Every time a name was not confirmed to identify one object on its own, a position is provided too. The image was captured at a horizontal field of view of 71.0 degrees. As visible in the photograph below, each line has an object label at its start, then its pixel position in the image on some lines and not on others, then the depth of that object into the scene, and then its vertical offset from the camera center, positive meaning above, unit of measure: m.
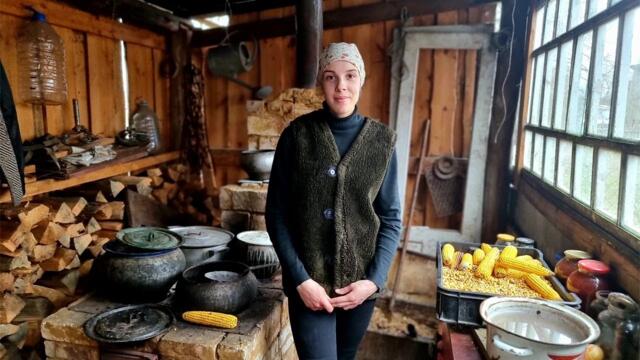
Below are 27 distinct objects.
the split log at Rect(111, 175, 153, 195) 3.66 -0.49
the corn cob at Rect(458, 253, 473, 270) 2.25 -0.68
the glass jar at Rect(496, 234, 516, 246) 2.70 -0.66
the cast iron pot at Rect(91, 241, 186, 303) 2.25 -0.76
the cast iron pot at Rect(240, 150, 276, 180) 3.33 -0.28
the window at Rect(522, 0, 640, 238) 1.95 +0.12
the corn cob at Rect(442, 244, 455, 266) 2.34 -0.66
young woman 1.68 -0.31
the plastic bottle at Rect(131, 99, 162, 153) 4.14 +0.00
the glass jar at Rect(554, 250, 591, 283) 2.11 -0.63
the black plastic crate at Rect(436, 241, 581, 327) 1.92 -0.76
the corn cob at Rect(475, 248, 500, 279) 2.15 -0.66
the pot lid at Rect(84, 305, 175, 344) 1.96 -0.93
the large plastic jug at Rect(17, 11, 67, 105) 2.94 +0.39
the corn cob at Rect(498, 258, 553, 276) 2.13 -0.65
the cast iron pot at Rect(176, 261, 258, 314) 2.13 -0.80
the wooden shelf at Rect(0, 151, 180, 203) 2.63 -0.38
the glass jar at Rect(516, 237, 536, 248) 2.73 -0.68
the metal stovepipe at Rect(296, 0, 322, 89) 3.04 +0.60
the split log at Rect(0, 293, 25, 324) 2.48 -1.04
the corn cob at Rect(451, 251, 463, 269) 2.32 -0.69
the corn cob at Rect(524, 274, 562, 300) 1.90 -0.69
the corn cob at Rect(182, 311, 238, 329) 2.06 -0.89
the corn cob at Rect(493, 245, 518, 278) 2.19 -0.64
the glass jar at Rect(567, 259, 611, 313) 1.94 -0.65
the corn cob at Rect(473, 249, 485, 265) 2.33 -0.66
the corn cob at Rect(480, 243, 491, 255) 2.45 -0.66
